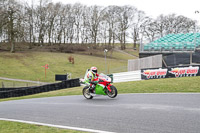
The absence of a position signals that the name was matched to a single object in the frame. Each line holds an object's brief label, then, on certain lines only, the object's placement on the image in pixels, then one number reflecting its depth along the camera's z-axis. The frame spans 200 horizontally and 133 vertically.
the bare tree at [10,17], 54.16
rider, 11.89
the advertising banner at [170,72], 19.88
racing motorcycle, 11.56
